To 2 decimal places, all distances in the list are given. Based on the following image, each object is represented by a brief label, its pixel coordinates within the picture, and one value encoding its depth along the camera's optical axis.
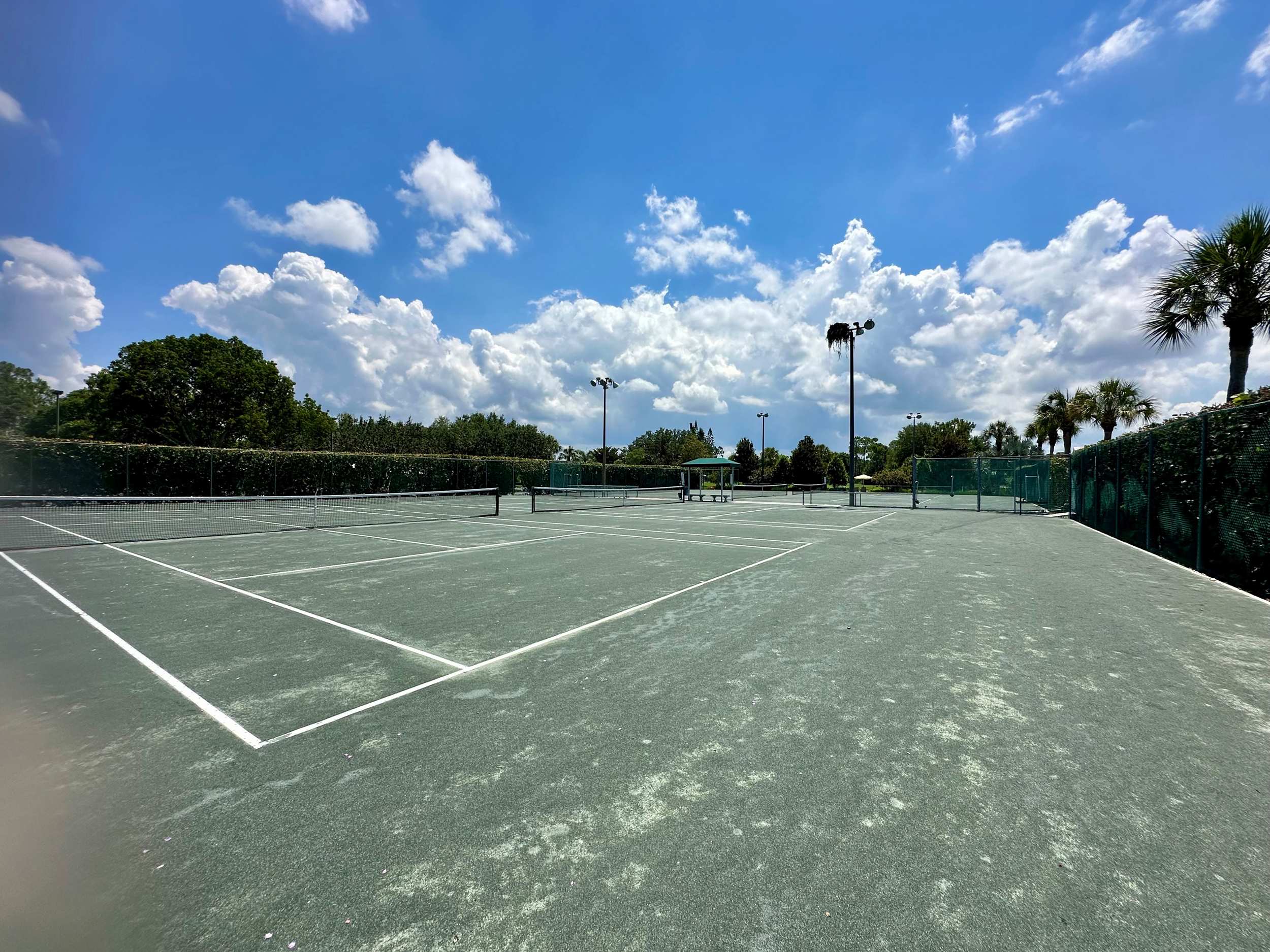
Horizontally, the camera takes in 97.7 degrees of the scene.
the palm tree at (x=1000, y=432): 85.94
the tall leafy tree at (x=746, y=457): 72.50
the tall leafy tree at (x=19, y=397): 60.03
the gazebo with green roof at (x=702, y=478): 32.94
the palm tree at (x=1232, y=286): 12.45
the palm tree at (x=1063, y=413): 39.88
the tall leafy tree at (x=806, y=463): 59.88
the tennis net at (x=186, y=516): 15.12
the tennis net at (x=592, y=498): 27.59
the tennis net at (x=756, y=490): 42.91
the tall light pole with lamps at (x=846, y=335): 29.34
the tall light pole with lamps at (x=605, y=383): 42.31
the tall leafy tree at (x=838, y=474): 70.25
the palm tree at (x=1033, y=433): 46.06
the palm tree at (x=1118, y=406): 34.28
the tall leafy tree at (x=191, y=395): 44.97
